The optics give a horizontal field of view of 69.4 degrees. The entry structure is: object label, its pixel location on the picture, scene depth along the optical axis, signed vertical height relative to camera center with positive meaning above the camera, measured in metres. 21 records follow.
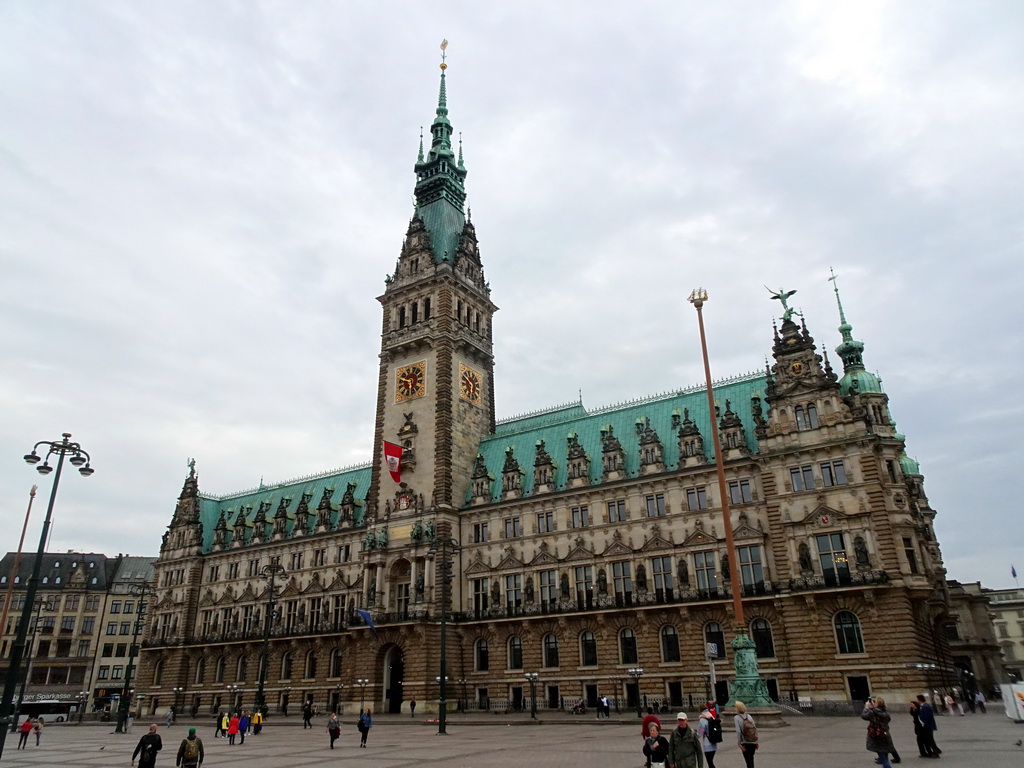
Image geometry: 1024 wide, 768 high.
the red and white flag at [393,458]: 68.88 +20.74
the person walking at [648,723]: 18.50 -0.78
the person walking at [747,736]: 18.51 -1.17
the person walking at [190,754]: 18.86 -1.16
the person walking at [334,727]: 33.85 -1.14
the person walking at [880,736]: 18.73 -1.27
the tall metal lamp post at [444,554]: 61.16 +11.45
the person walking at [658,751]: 16.44 -1.26
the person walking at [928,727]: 21.90 -1.28
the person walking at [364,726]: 34.16 -1.13
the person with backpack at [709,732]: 18.98 -1.07
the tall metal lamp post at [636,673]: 54.22 +1.15
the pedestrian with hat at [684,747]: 15.87 -1.16
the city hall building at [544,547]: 49.22 +11.40
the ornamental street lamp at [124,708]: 53.88 -0.03
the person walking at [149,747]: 19.22 -0.99
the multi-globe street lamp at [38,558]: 21.14 +4.46
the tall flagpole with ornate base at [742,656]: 32.34 +1.22
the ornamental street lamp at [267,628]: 53.34 +5.10
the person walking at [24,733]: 40.12 -1.10
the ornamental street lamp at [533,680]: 48.03 +0.91
